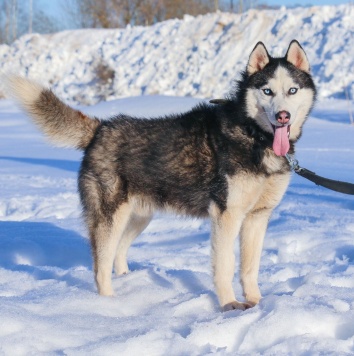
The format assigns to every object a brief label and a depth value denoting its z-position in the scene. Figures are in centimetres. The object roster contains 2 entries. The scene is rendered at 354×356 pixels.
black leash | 384
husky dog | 381
